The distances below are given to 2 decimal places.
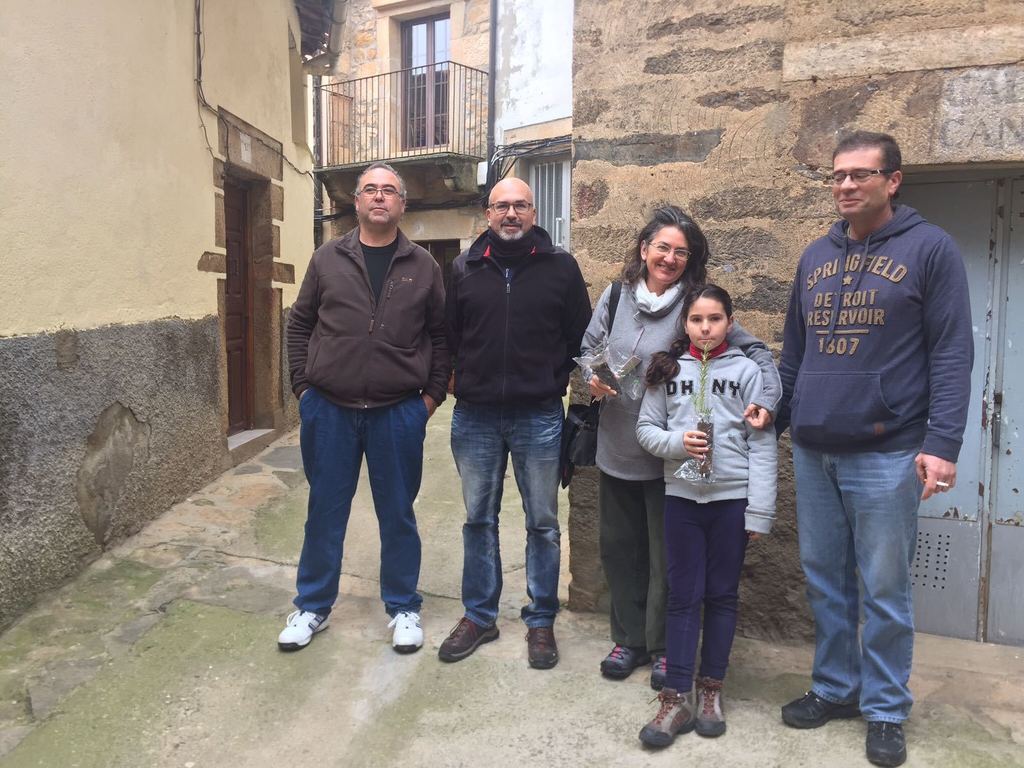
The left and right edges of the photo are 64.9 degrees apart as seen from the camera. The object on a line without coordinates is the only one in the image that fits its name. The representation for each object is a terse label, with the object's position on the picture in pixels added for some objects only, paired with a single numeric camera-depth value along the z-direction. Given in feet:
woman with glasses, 8.18
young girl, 7.55
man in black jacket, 8.95
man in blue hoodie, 6.81
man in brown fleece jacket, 9.39
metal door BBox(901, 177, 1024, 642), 9.45
